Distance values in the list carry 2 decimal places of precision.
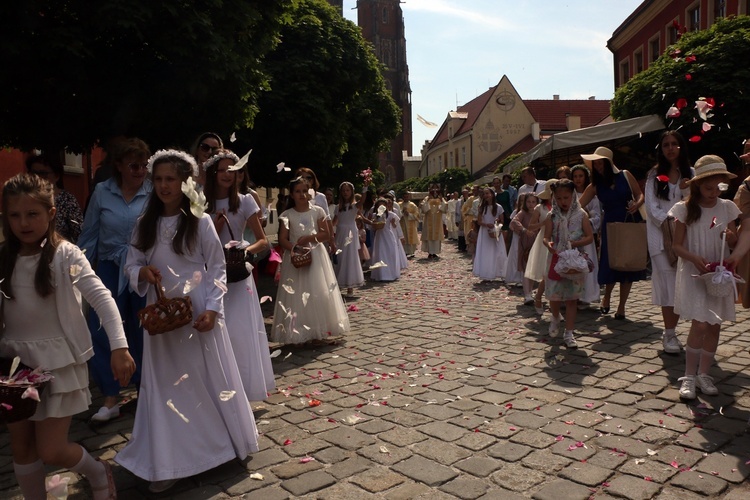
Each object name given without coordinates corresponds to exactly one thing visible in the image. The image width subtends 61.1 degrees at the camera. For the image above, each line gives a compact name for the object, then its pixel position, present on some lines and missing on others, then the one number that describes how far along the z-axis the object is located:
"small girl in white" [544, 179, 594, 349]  6.77
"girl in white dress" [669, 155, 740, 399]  4.82
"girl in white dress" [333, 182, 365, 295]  11.91
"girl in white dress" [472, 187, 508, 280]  12.99
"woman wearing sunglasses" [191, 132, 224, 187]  5.38
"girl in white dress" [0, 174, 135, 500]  3.01
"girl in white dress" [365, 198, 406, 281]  14.24
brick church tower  91.88
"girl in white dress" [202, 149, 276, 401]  4.77
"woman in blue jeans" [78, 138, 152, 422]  4.97
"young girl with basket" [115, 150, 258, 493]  3.61
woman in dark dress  7.97
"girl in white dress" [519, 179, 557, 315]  8.78
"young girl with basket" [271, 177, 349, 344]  7.28
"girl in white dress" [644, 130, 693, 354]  6.24
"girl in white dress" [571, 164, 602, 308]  8.59
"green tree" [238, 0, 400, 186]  13.93
